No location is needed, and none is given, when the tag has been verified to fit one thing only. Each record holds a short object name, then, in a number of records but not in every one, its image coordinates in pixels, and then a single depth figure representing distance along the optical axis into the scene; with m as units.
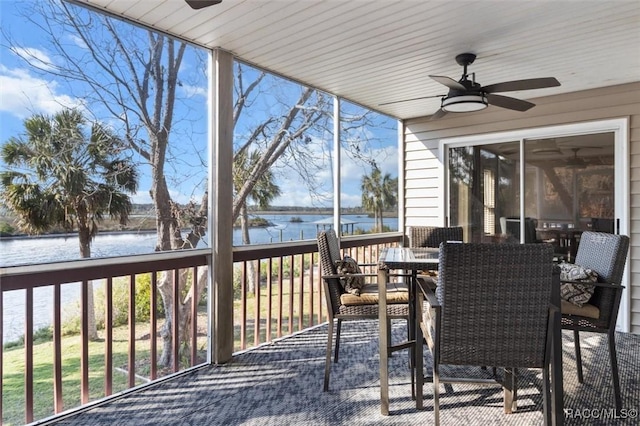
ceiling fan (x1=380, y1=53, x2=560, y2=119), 2.80
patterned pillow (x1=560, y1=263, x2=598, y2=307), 2.43
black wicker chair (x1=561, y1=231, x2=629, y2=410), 2.32
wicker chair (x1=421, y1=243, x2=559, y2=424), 1.82
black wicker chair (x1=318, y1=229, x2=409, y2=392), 2.63
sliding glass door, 4.10
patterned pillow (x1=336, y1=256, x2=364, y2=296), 2.78
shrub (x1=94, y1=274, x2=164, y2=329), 2.86
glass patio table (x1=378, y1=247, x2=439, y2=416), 2.21
